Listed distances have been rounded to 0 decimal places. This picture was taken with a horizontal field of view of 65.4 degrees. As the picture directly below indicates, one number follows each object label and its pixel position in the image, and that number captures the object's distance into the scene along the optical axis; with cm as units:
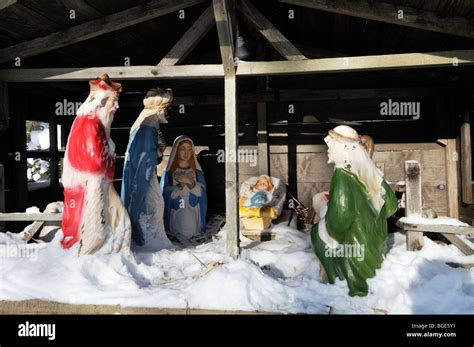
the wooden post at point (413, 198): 378
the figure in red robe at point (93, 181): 339
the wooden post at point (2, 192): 457
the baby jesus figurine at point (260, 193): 519
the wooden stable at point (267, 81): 372
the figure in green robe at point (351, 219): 299
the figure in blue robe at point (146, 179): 431
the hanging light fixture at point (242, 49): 588
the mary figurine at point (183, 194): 501
